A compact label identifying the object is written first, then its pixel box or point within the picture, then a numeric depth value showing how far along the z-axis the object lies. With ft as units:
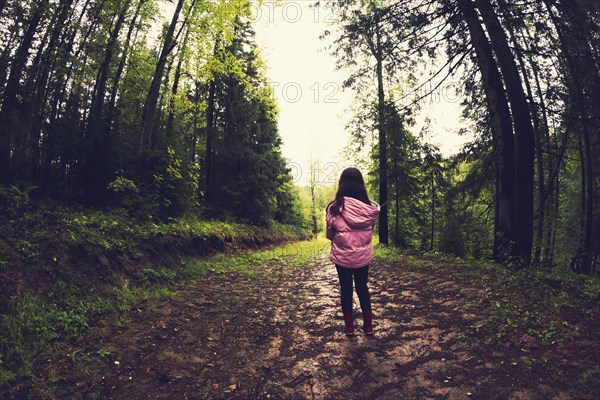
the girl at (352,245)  13.07
